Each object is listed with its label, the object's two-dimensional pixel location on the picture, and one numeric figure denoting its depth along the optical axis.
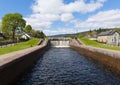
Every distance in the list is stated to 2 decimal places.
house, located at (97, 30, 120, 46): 44.95
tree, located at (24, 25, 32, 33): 65.53
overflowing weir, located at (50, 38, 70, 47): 39.75
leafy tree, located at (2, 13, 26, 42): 40.20
